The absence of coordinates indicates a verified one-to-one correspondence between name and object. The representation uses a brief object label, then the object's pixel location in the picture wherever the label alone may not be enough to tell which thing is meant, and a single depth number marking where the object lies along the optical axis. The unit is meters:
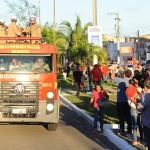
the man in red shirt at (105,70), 37.68
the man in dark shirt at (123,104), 11.92
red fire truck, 13.02
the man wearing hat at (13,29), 14.84
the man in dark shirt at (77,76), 26.02
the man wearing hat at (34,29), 14.77
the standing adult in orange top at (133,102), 10.63
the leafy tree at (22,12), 39.39
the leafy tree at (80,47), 31.82
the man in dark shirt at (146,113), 7.85
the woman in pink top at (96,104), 12.88
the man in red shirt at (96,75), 25.03
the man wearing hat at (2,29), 14.78
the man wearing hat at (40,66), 13.18
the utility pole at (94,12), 27.34
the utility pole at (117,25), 77.64
